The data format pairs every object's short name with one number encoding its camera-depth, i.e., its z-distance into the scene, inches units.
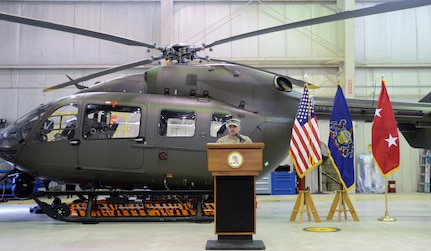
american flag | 277.6
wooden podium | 178.1
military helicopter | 284.2
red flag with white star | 287.0
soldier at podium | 200.5
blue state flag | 283.7
